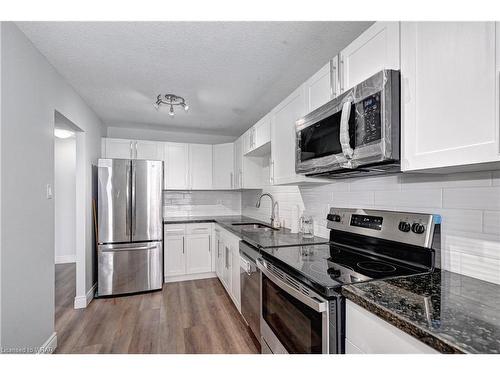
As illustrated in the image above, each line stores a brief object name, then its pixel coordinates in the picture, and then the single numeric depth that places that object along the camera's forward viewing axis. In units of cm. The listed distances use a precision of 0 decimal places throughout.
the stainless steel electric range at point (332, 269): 108
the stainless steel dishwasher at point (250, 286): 193
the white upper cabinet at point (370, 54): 114
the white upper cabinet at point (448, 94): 80
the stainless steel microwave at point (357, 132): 112
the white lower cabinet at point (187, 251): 360
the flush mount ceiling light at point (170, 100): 272
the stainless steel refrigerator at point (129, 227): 313
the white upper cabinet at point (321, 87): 154
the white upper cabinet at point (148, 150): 376
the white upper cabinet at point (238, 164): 371
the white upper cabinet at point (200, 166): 408
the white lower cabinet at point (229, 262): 258
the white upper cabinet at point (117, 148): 362
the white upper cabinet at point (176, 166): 394
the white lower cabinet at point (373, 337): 76
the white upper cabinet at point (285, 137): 201
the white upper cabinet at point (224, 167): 416
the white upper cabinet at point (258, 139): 268
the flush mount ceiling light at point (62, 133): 368
